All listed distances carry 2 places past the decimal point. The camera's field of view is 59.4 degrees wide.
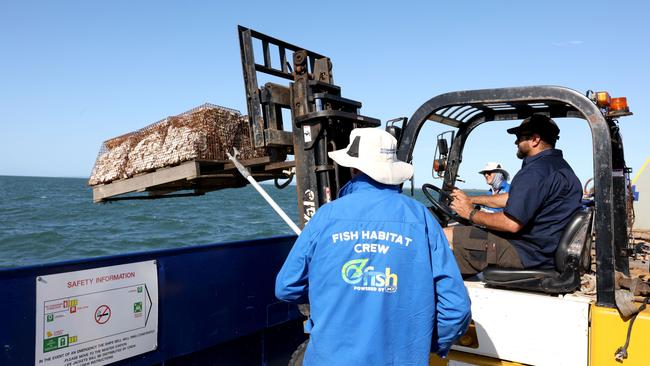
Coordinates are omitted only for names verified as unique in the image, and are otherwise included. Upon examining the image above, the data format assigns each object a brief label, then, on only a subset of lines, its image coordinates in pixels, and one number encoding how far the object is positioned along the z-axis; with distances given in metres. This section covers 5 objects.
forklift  3.21
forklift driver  3.57
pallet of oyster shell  5.47
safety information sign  3.47
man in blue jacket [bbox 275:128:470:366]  2.40
